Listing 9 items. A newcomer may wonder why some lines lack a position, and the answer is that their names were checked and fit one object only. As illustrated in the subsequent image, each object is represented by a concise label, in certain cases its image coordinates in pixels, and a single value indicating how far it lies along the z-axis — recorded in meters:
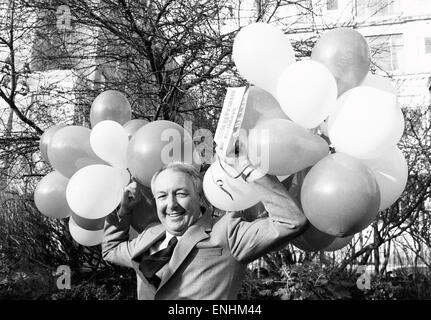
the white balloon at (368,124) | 1.96
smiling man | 1.81
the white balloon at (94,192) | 2.45
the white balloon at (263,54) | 2.17
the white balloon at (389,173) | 2.11
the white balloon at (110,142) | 2.58
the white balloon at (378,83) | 2.30
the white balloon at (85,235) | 2.75
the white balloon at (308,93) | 2.00
